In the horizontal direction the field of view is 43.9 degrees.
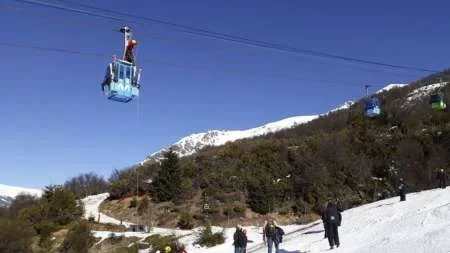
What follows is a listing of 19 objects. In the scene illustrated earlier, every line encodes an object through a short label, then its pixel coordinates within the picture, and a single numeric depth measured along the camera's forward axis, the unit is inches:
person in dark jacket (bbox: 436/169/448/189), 1408.7
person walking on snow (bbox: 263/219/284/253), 853.2
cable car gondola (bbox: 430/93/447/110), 1254.5
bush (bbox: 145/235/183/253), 1411.2
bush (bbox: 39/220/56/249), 1907.0
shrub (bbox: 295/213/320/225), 1802.4
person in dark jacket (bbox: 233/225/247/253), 890.1
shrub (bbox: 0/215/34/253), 1823.3
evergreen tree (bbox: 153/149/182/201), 2396.7
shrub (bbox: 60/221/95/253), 1752.6
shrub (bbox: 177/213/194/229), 2082.9
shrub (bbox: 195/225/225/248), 1328.7
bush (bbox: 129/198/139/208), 2472.9
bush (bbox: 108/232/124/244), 1747.0
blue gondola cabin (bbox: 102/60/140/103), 687.7
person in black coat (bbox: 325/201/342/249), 768.1
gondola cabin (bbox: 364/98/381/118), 1242.5
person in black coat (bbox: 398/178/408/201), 1243.0
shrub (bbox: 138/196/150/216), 2374.5
